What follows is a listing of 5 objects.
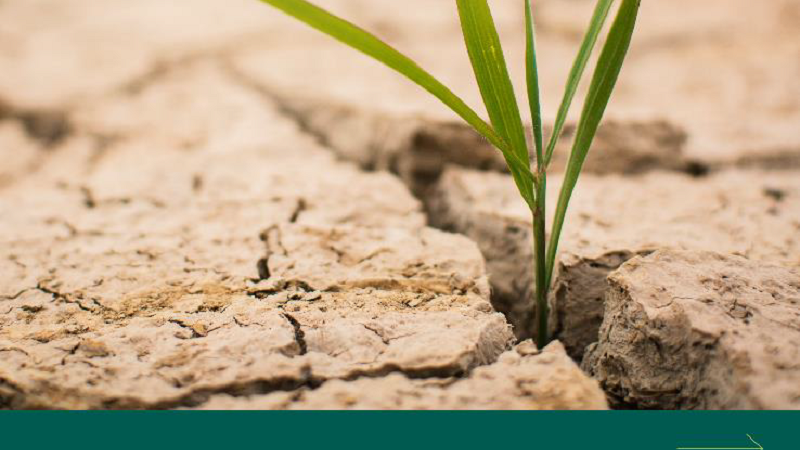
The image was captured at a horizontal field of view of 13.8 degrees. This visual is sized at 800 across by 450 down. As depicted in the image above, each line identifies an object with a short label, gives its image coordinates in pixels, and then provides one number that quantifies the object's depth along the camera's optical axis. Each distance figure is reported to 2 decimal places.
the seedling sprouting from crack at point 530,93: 0.79
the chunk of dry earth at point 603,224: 0.83
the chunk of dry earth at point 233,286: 0.78
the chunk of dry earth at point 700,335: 0.77
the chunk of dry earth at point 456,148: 0.91
